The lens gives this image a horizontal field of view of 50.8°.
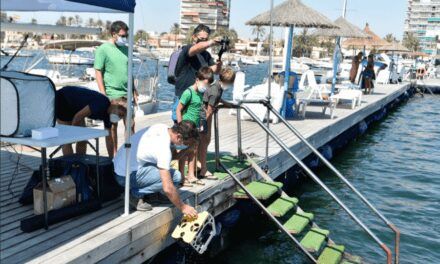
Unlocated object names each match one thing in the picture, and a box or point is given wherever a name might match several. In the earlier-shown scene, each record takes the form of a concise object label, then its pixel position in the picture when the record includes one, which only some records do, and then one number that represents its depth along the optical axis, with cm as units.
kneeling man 436
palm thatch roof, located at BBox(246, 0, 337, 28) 1098
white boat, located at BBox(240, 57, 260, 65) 10861
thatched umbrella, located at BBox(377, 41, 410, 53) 2694
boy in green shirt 526
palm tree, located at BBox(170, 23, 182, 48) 15965
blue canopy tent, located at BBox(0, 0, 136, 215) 373
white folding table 381
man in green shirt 550
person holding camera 558
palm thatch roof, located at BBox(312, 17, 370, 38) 1688
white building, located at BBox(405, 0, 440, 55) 18288
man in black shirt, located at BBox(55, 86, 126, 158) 505
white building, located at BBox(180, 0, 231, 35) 12738
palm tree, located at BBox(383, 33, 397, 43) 13991
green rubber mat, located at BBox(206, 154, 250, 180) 622
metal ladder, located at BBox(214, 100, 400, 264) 545
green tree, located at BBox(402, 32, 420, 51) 13981
